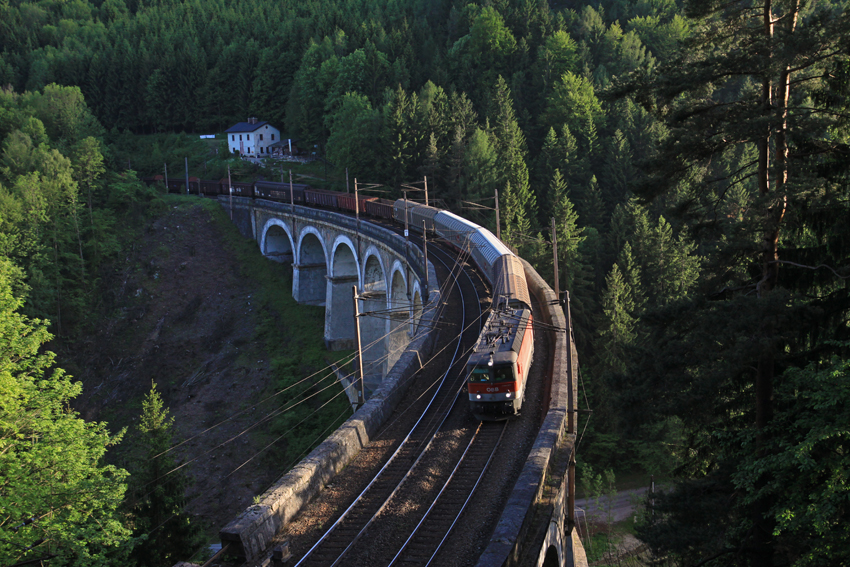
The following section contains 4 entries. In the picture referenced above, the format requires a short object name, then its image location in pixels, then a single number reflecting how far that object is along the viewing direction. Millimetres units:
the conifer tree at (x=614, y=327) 48500
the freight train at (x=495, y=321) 22000
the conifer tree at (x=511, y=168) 59831
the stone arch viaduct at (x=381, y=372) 15734
